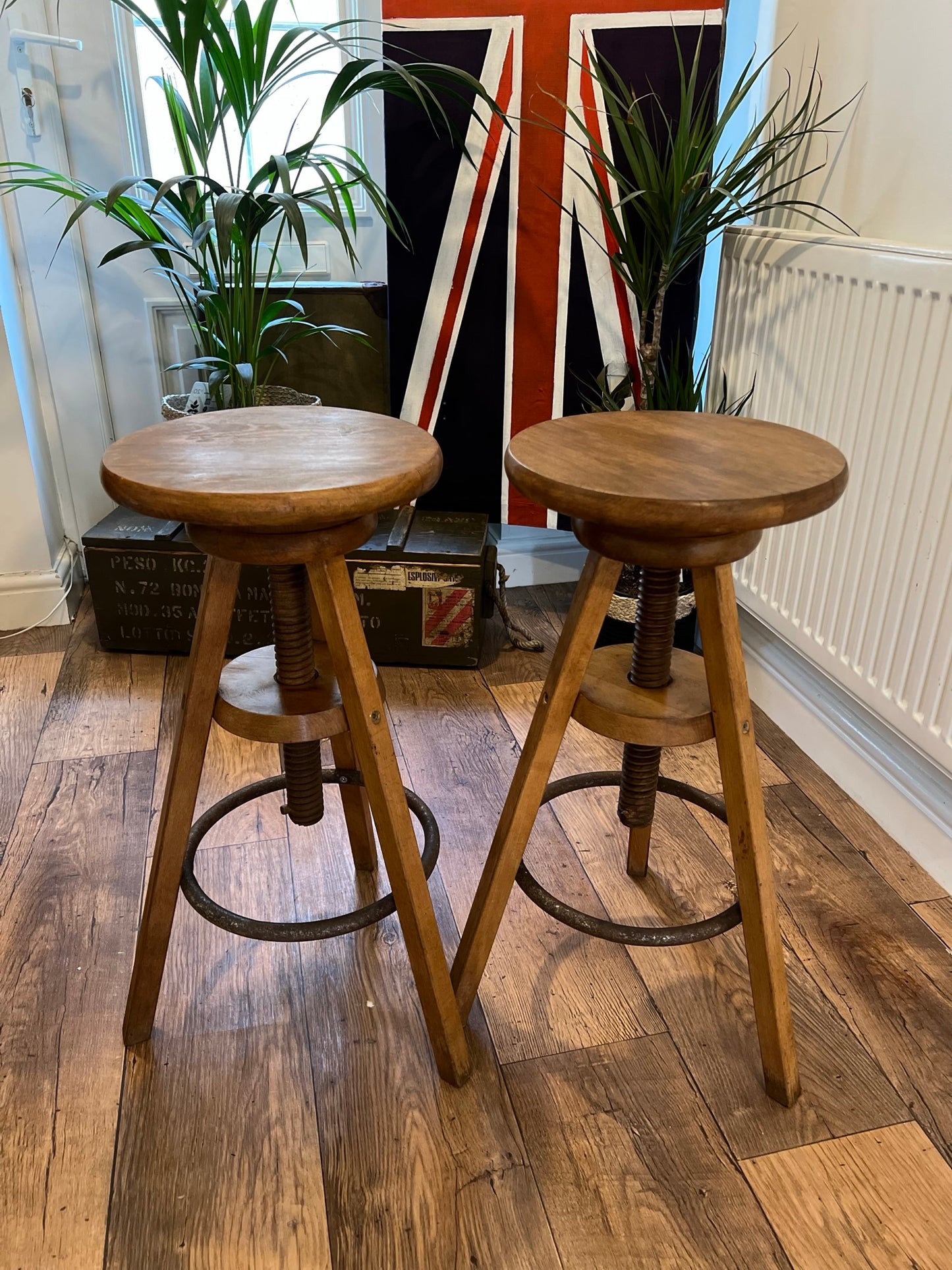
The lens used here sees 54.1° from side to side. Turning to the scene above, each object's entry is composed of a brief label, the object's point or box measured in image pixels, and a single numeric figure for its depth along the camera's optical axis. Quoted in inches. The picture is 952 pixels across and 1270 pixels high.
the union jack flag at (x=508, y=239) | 79.9
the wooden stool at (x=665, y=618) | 37.0
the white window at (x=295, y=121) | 90.0
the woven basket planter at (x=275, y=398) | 88.8
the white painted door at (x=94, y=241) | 87.1
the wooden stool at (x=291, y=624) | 37.4
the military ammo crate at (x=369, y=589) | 84.1
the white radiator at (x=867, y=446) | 57.9
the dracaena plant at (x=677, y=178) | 70.8
